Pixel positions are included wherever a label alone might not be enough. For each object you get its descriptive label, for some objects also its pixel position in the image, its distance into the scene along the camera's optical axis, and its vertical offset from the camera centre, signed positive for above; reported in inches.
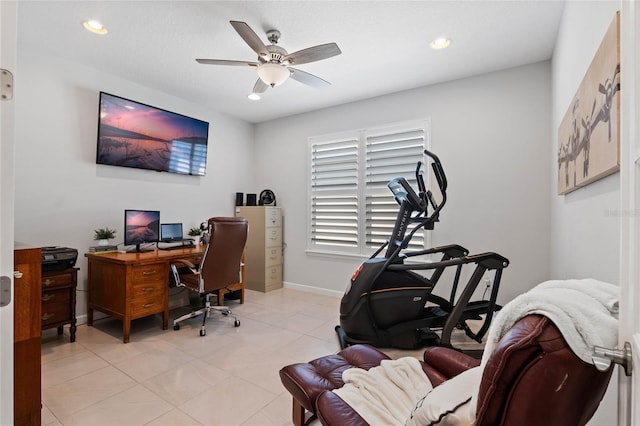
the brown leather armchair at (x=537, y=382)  23.4 -13.6
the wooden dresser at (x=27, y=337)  54.2 -23.8
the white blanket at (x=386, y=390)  46.5 -31.1
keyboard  136.5 -15.7
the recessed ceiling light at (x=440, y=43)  105.1 +64.2
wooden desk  109.7 -28.0
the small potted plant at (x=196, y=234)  158.4 -10.6
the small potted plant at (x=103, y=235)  126.0 -9.5
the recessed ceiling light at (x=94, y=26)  96.5 +63.2
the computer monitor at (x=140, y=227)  127.3 -6.0
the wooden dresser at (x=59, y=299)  102.7 -31.1
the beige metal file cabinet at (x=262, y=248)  177.3 -20.5
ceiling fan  86.5 +50.3
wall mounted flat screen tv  128.3 +37.3
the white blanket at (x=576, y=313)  23.4 -8.4
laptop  142.6 -9.3
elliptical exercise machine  98.4 -30.6
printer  102.5 -16.2
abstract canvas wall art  41.0 +17.6
